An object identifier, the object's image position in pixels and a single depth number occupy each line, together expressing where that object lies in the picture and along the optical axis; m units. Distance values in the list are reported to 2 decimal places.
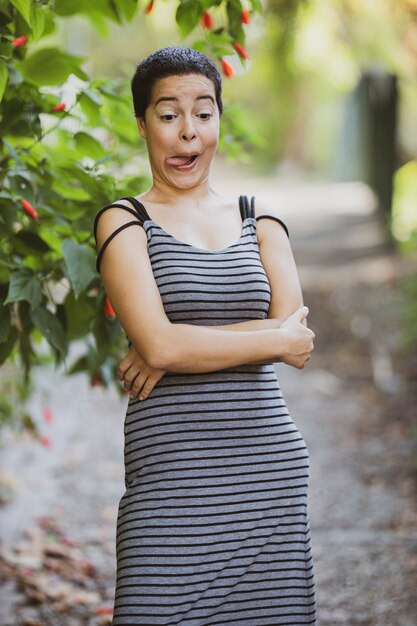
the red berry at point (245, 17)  2.77
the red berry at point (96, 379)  3.30
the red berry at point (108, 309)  2.72
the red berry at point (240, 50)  2.84
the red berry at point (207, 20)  2.90
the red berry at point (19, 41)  2.59
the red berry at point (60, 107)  2.72
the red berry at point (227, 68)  2.84
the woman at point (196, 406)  2.17
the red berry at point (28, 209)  2.63
